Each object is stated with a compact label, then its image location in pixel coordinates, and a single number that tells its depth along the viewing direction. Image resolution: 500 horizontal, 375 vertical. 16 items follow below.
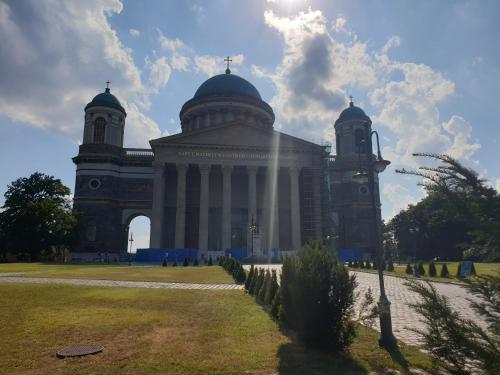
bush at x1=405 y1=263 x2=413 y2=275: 27.05
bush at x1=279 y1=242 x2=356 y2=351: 7.62
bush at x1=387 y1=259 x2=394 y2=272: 30.62
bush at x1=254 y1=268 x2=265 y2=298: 14.49
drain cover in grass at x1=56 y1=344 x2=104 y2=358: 6.93
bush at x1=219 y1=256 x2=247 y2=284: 20.70
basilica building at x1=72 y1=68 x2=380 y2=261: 51.78
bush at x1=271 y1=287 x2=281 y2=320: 10.57
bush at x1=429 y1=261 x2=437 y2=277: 25.56
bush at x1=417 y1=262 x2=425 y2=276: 26.58
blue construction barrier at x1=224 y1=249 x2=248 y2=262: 47.78
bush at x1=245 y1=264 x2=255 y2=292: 16.33
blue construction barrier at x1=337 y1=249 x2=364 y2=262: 55.17
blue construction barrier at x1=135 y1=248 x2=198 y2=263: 46.88
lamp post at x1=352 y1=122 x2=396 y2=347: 7.99
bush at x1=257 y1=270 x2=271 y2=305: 13.15
